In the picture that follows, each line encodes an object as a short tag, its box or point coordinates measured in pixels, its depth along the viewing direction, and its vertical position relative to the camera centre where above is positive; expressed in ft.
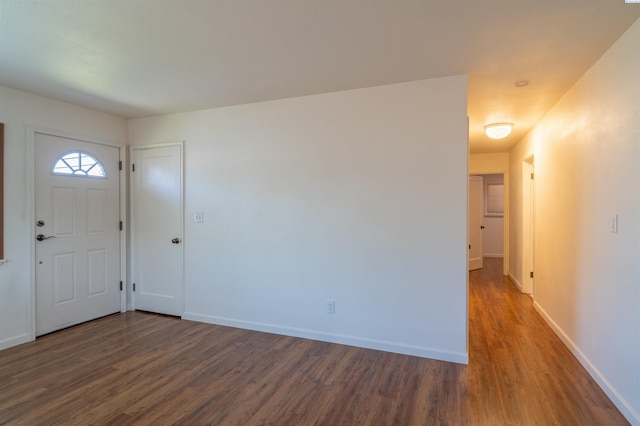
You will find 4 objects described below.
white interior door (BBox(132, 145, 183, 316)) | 13.12 -0.64
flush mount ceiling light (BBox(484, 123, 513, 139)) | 13.26 +3.36
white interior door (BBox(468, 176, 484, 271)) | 22.62 -0.70
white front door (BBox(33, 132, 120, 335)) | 11.18 -0.66
